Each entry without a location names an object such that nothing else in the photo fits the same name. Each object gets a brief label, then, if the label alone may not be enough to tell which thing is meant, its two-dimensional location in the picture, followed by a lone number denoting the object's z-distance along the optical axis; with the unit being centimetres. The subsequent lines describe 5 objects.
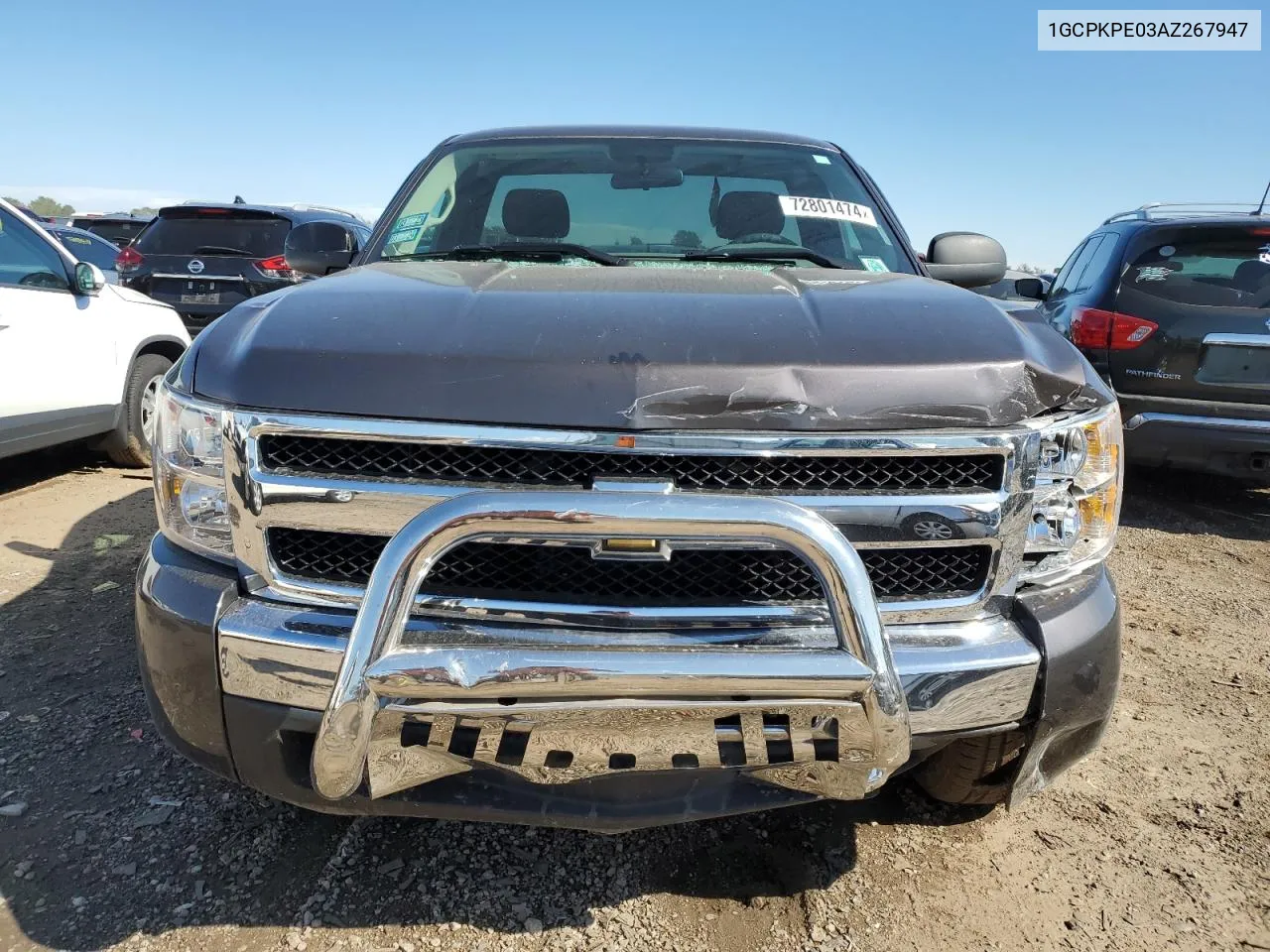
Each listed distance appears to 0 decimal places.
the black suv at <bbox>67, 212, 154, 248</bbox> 1456
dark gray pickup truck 137
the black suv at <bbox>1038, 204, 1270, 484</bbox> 462
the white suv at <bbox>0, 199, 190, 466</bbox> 442
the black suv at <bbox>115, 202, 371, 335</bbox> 750
